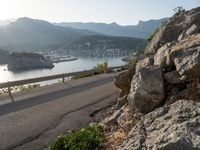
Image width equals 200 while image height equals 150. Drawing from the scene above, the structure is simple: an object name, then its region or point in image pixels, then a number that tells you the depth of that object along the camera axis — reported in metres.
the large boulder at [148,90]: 3.38
